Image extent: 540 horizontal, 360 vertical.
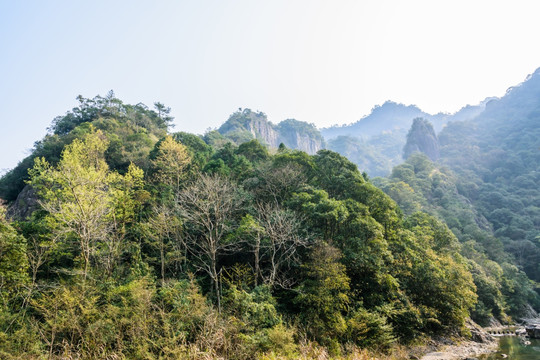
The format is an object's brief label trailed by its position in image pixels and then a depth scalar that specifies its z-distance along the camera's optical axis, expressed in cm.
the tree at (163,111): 5494
